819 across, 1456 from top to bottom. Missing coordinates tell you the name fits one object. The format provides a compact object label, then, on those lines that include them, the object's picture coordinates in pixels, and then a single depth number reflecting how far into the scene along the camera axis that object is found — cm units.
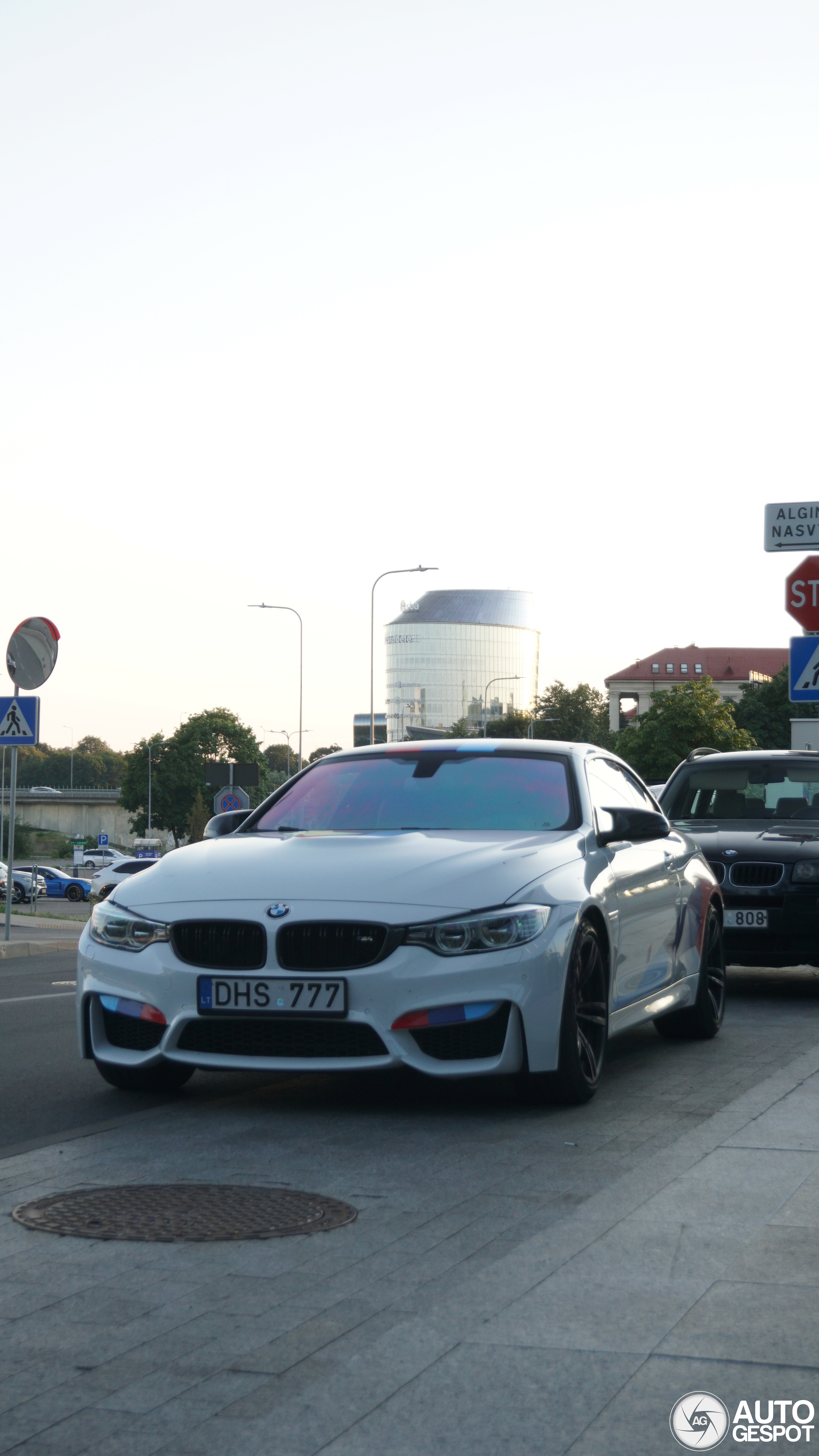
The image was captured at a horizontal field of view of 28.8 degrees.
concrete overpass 14412
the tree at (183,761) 11456
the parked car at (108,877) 3438
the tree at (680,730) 8475
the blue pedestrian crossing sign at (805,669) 1429
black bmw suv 985
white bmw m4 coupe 546
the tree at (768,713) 9350
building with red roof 16450
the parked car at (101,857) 10219
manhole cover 405
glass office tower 19512
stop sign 1454
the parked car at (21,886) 5638
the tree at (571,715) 11819
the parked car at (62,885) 6494
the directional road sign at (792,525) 1472
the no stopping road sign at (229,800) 3041
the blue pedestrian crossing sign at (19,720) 1683
